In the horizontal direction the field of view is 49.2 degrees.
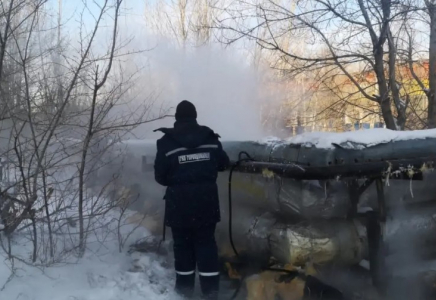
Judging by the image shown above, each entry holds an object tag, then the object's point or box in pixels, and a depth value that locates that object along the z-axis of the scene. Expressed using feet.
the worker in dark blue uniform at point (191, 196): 13.66
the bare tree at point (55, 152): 14.15
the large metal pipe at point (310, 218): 13.10
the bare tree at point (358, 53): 24.66
